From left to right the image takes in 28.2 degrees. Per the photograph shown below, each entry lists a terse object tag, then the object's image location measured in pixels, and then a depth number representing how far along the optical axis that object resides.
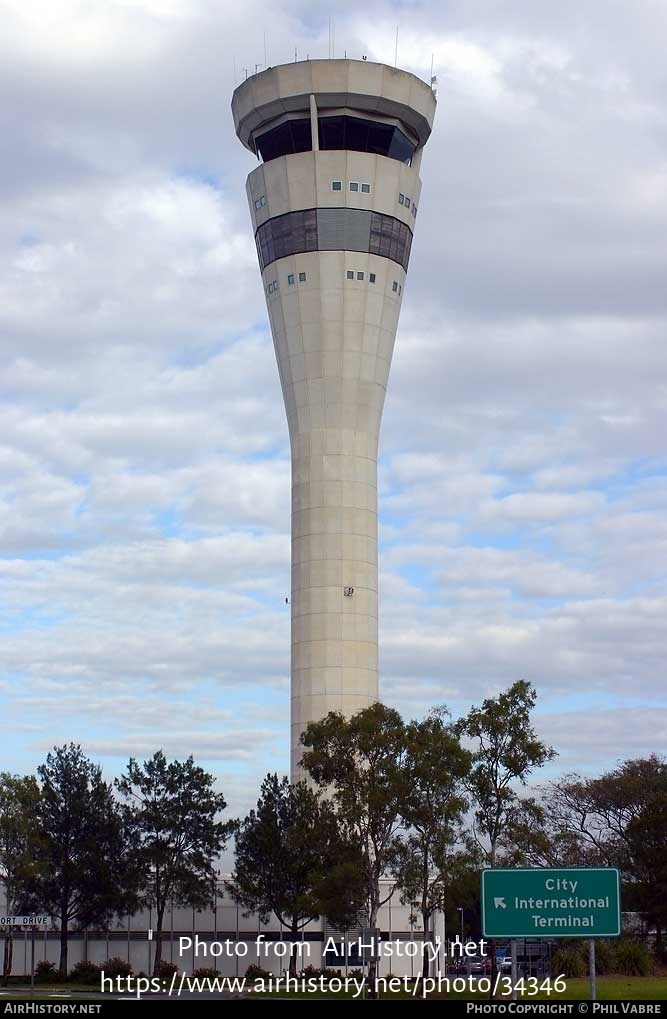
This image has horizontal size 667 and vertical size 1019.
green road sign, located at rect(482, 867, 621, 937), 38.00
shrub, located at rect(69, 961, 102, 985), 73.94
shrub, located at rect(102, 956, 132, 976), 75.44
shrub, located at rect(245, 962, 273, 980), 75.56
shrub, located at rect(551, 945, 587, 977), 67.50
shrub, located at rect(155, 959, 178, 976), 74.44
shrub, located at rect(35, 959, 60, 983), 74.38
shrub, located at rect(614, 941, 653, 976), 70.31
